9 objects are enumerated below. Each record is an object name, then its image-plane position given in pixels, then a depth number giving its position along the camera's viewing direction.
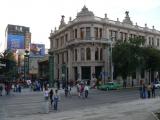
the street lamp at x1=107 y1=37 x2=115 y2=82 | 30.41
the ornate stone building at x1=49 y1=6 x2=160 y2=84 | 31.76
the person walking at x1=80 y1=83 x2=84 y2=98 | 17.31
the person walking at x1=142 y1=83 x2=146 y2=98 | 16.97
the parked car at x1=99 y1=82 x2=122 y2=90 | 24.52
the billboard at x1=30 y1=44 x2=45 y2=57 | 59.82
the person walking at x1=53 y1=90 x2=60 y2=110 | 11.98
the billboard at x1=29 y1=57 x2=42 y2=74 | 56.26
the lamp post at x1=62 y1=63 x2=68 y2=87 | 32.91
